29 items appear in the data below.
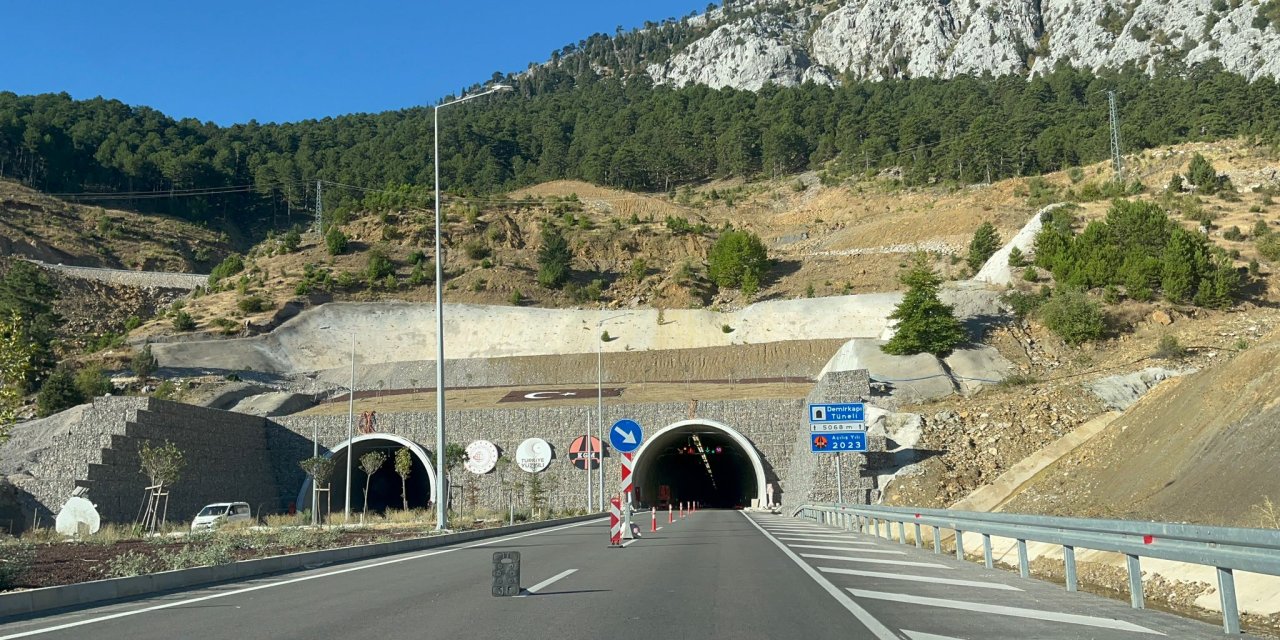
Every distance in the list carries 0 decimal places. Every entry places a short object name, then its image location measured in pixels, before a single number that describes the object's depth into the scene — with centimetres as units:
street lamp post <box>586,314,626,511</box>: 4872
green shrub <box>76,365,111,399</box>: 6053
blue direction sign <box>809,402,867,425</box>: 3022
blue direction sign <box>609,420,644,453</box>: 2433
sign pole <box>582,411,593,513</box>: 4803
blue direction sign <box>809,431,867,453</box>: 2978
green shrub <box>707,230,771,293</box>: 9300
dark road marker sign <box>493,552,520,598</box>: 1063
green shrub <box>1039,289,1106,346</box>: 5591
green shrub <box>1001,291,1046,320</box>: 6181
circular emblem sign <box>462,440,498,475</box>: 5122
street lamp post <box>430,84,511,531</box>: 2419
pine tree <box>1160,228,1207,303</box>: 5847
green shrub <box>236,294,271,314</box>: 8344
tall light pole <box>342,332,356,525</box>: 4562
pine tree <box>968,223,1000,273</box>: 8162
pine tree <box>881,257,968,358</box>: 5584
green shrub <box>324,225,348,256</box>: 9904
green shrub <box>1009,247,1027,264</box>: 7075
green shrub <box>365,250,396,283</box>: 9375
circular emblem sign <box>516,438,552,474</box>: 5097
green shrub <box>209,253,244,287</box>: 9671
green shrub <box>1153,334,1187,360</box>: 4562
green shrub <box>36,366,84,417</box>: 5856
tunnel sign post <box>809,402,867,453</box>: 2989
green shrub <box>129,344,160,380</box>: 6812
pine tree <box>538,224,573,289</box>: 9662
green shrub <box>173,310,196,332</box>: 7912
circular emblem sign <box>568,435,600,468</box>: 5072
